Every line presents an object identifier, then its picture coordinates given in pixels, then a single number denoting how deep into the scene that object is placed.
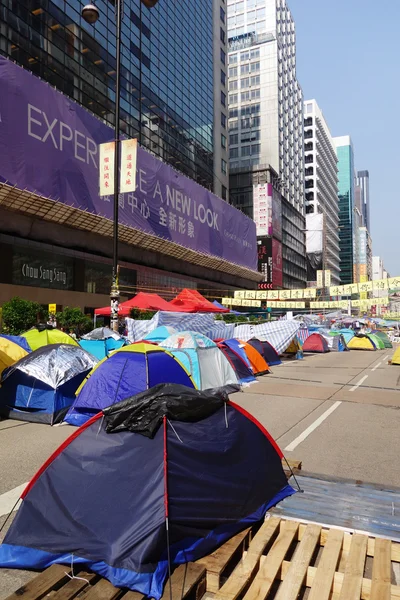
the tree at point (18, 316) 21.97
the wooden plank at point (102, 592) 3.15
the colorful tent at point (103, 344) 15.55
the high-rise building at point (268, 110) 89.31
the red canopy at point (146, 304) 23.85
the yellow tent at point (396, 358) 23.76
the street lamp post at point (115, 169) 14.21
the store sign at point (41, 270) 29.16
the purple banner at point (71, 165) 25.66
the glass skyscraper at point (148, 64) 32.66
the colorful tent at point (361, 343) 37.28
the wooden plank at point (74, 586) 3.16
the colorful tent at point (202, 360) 12.08
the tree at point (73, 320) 24.78
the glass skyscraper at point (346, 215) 171.00
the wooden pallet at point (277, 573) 3.18
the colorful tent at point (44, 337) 13.37
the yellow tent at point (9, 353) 10.31
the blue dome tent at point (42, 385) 9.43
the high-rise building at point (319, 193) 107.31
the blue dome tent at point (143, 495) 3.51
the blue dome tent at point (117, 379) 8.93
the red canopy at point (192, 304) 24.89
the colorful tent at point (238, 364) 15.07
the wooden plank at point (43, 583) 3.08
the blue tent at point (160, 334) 16.43
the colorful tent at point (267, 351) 20.55
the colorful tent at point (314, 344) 32.47
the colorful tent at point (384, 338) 40.86
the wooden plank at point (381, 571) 3.16
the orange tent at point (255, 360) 17.38
